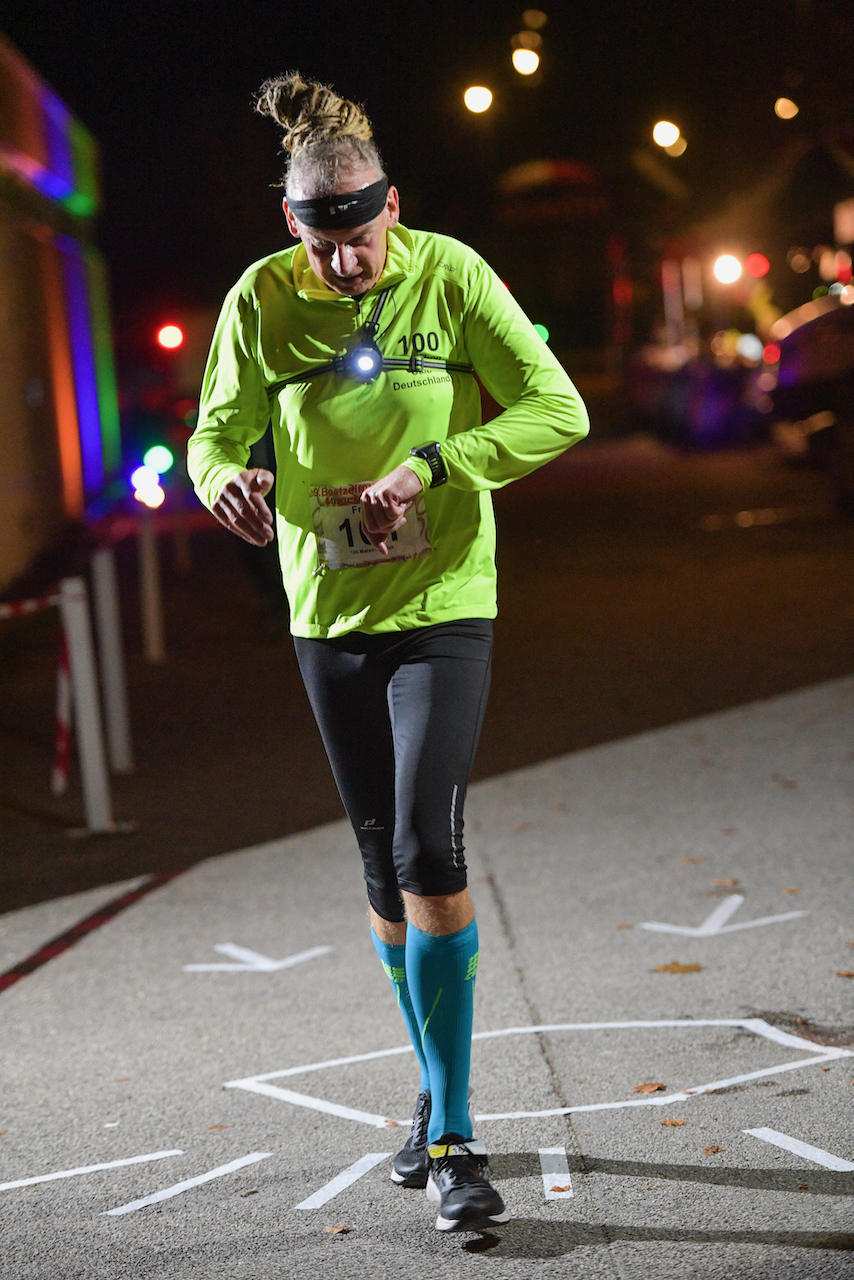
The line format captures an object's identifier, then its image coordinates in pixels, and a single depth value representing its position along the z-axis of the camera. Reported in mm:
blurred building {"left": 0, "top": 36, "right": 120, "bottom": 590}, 19109
